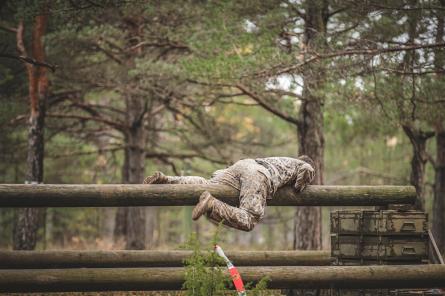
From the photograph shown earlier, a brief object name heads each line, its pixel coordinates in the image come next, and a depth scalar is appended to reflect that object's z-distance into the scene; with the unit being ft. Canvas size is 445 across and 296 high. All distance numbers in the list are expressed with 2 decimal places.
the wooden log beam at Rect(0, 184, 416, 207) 47.16
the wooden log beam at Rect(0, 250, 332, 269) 59.87
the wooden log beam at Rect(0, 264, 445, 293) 48.21
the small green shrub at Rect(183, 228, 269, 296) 37.81
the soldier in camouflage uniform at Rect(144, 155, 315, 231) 48.24
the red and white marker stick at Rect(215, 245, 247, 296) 41.18
